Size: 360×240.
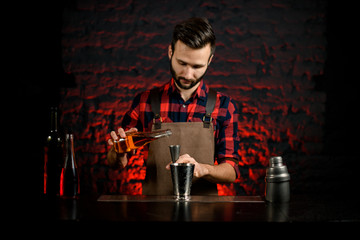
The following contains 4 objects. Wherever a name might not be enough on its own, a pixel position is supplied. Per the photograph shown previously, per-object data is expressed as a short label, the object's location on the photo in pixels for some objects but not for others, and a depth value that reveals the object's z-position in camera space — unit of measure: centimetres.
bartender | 213
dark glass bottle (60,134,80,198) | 168
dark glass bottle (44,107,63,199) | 171
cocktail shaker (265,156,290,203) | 153
